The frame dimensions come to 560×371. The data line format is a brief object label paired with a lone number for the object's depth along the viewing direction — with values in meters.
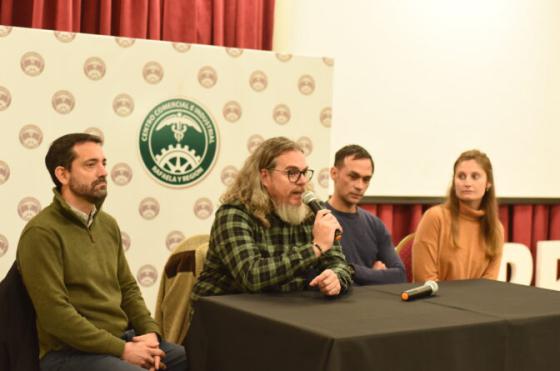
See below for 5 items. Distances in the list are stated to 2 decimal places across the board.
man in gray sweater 3.68
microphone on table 2.67
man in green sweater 2.67
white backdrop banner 3.88
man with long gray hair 2.74
